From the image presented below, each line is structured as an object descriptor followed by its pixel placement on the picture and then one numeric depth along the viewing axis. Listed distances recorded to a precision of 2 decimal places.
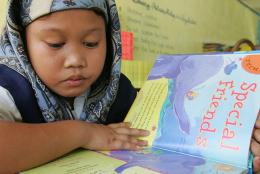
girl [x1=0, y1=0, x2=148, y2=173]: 0.46
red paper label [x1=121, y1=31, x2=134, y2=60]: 1.09
